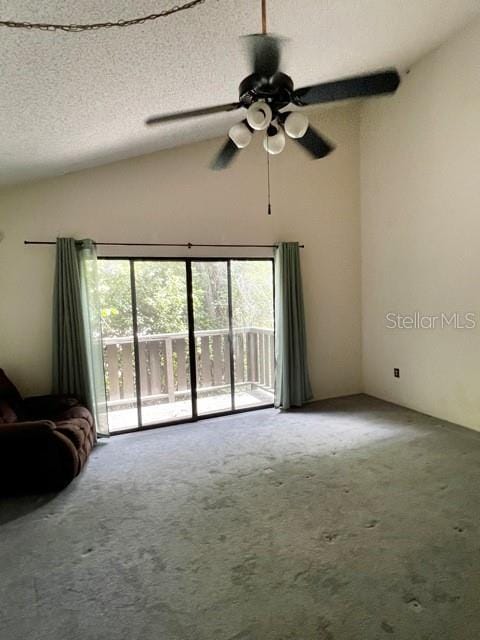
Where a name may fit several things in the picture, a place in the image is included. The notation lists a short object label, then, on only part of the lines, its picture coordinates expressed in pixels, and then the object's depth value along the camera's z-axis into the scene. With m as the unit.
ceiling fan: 1.66
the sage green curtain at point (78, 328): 3.59
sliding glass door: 4.16
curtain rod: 3.69
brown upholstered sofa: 2.69
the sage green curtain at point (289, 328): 4.48
